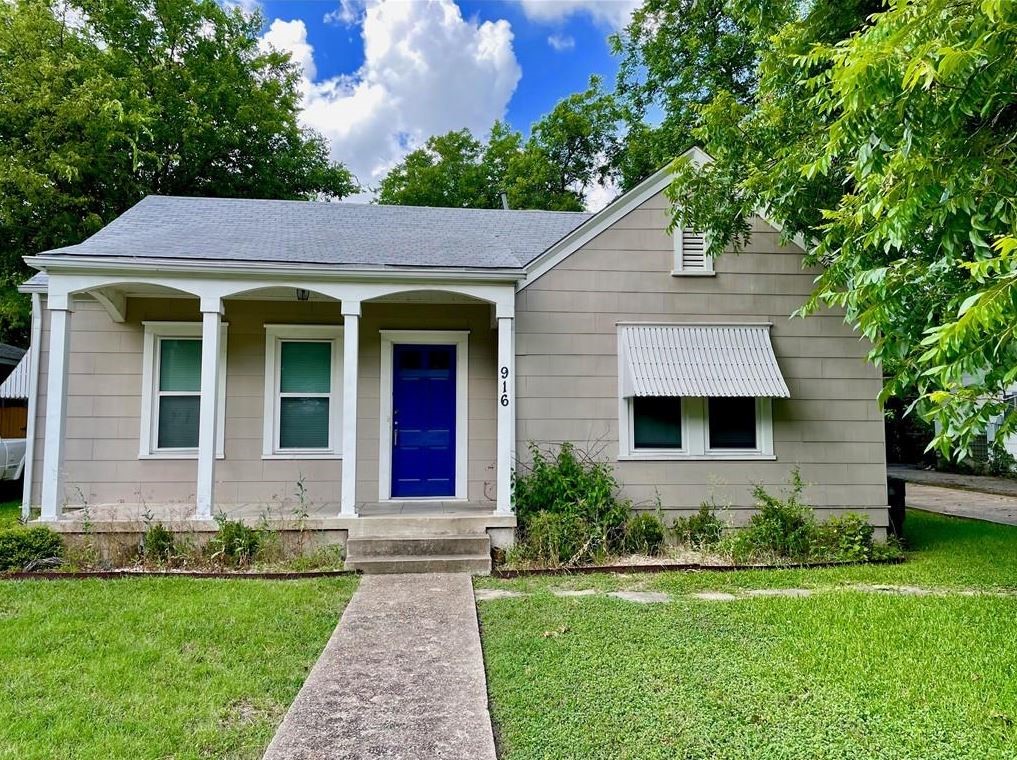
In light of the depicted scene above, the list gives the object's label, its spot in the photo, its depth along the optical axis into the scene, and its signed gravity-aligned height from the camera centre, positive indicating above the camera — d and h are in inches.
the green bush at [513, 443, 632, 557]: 256.7 -31.7
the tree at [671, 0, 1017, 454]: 123.8 +62.8
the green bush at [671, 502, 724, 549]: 274.1 -47.0
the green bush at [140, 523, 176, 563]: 241.8 -48.8
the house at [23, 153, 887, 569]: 273.4 +29.0
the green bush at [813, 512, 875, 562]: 261.6 -49.7
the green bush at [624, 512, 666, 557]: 264.2 -48.0
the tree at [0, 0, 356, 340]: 527.5 +336.1
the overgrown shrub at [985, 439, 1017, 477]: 614.2 -36.1
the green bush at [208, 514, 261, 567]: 242.1 -48.6
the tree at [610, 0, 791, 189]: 555.5 +377.3
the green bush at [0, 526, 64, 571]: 231.5 -48.3
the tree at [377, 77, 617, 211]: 826.2 +407.3
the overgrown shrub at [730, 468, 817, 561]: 259.9 -46.6
